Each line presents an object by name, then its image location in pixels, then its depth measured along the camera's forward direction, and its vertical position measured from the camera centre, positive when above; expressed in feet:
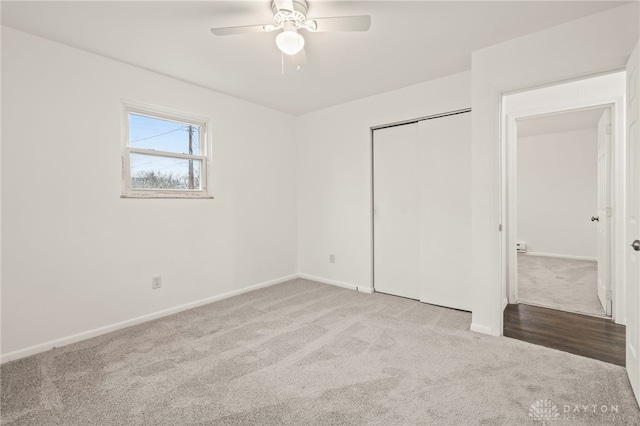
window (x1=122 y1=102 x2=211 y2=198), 9.89 +2.06
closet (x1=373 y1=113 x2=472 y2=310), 10.64 +0.04
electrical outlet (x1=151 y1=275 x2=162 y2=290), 10.26 -2.37
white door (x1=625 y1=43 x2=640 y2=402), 5.82 -0.18
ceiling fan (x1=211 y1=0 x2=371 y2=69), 6.28 +3.96
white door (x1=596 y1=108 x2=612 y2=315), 10.00 -0.04
